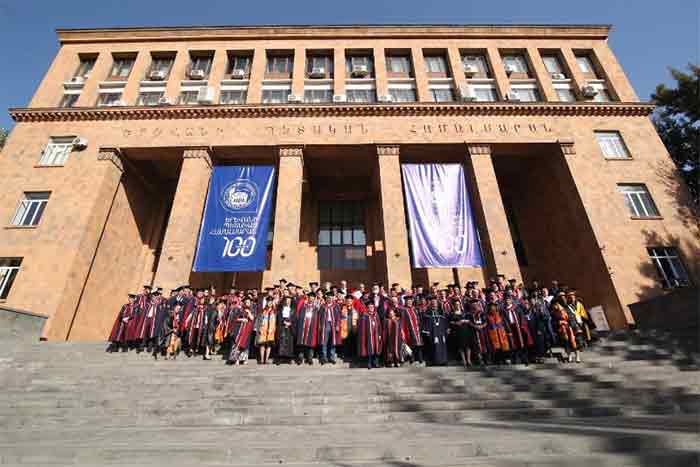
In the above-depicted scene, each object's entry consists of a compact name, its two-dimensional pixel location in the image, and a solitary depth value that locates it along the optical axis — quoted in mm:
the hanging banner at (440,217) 13953
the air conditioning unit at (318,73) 20391
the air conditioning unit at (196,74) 20172
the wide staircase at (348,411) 4430
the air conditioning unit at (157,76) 20188
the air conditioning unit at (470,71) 20500
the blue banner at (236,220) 13883
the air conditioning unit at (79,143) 17016
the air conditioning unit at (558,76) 20484
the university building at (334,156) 15086
